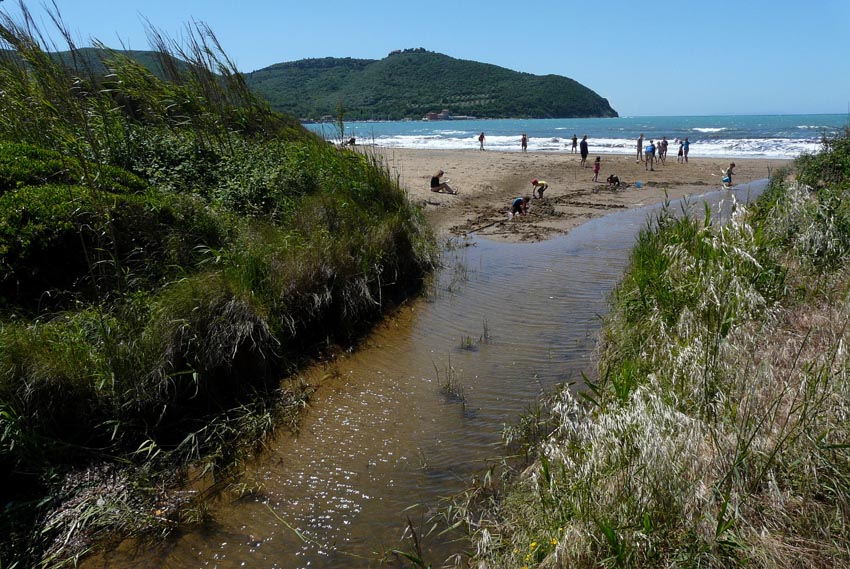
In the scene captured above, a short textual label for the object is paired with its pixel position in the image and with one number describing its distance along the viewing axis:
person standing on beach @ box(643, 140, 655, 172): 23.67
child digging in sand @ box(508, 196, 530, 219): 13.00
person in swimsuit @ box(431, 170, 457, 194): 15.42
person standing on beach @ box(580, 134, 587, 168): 24.07
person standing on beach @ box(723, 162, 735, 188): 17.73
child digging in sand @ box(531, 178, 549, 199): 15.55
